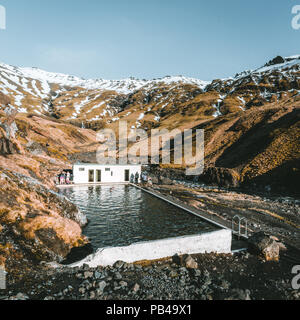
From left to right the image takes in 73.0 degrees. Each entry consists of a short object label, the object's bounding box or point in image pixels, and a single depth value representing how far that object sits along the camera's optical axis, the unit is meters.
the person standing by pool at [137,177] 36.94
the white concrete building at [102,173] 32.72
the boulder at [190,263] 12.31
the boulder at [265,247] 14.12
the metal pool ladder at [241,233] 16.75
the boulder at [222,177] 41.19
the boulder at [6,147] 20.30
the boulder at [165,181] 41.19
